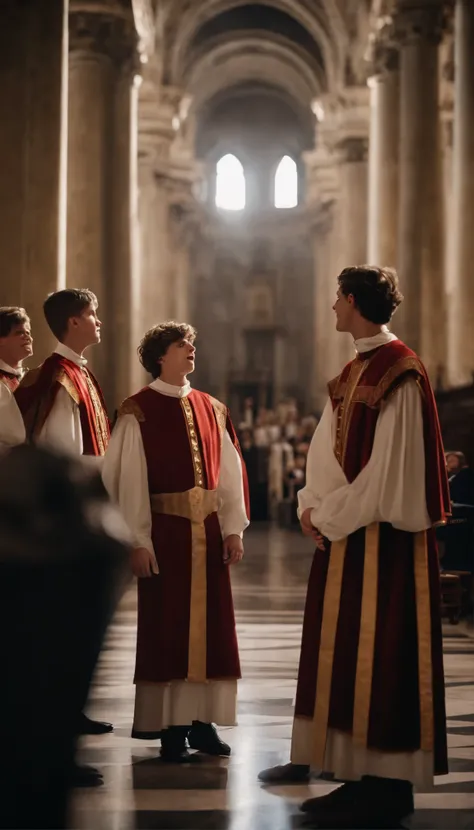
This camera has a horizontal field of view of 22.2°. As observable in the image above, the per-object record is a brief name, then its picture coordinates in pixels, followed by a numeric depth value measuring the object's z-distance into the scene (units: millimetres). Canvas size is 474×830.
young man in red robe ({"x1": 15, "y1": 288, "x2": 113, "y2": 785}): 5238
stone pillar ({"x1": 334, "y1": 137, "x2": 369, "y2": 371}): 25531
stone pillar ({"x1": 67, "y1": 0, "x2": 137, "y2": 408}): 15188
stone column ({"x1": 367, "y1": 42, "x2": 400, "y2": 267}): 18109
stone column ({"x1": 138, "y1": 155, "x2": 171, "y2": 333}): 26578
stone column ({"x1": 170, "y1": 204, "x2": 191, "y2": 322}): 32656
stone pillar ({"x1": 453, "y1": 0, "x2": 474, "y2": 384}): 13445
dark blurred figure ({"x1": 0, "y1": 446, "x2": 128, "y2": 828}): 1716
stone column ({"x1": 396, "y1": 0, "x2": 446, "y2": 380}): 16188
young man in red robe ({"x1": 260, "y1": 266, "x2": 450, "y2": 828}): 3994
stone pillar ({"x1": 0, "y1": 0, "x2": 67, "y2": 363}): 10359
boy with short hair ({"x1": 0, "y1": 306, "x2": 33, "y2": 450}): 4949
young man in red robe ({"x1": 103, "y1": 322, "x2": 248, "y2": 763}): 4824
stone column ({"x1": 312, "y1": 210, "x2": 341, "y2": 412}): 31995
